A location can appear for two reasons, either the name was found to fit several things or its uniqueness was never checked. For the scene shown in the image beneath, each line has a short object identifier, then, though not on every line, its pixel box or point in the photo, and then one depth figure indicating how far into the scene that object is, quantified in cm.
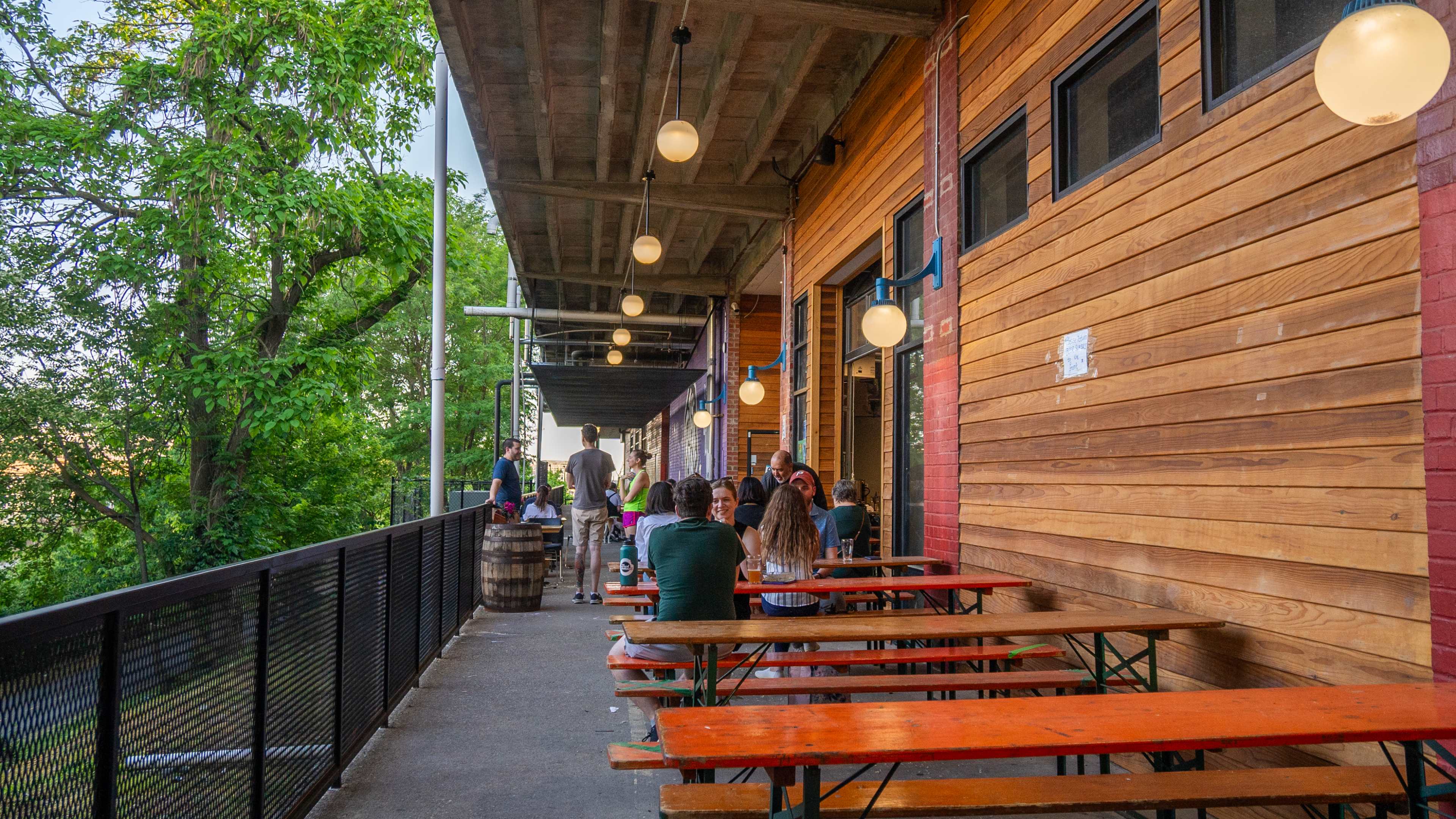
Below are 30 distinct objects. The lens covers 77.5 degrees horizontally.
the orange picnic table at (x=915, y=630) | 356
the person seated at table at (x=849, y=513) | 691
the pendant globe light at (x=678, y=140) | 664
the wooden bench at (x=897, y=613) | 516
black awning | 1673
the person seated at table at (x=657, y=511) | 700
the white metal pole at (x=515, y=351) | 1955
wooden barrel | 900
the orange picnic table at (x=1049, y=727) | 204
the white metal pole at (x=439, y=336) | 908
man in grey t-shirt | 952
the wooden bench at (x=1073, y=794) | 254
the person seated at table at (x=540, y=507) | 1186
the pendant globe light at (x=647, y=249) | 943
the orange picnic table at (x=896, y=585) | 498
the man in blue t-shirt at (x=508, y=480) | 1019
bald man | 767
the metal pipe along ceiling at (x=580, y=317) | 1911
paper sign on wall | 477
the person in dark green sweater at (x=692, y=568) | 434
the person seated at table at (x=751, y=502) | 685
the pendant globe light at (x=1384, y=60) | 223
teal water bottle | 617
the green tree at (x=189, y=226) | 1374
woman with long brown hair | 534
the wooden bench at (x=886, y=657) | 427
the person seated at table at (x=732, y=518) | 538
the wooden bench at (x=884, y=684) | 404
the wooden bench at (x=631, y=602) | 534
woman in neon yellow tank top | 1017
